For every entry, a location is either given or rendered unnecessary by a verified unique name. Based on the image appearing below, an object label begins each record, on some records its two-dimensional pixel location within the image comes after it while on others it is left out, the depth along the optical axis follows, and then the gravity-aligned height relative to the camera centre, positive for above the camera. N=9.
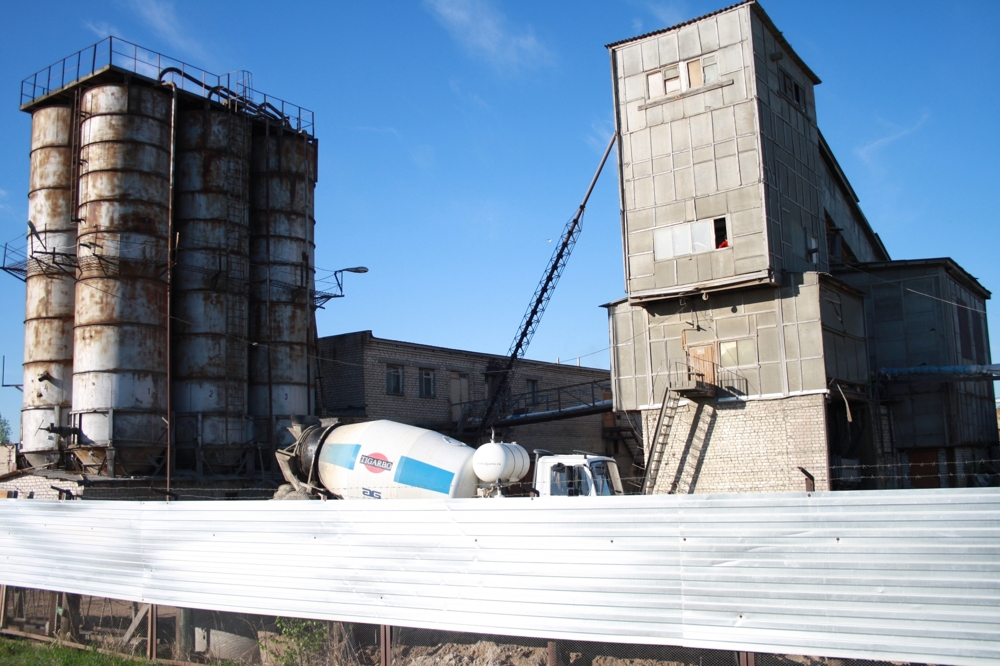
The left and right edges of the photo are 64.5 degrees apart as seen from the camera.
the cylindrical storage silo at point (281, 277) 27.94 +5.61
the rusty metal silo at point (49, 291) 25.52 +4.93
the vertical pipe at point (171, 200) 25.03 +7.65
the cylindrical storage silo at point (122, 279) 24.17 +4.94
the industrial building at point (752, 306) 21.41 +3.24
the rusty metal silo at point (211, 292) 25.70 +4.74
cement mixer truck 14.55 -0.79
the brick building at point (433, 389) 31.70 +1.63
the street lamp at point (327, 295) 29.92 +5.09
